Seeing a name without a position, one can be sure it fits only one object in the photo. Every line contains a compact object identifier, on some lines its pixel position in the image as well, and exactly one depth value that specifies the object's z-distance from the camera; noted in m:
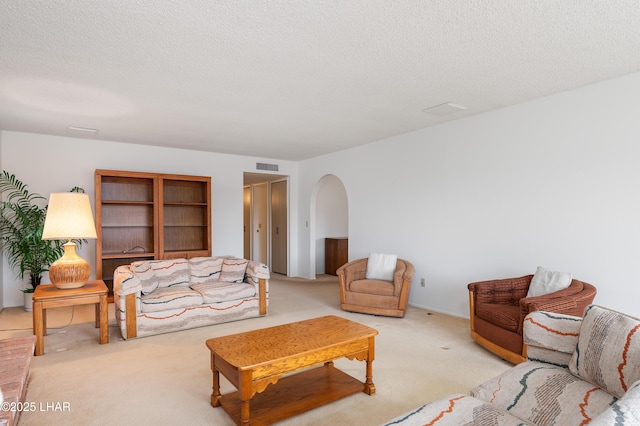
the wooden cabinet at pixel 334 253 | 7.65
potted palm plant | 4.88
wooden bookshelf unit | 5.57
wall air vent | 7.26
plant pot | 4.97
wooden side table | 3.40
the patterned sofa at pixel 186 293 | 3.89
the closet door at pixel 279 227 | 7.96
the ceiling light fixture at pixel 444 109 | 4.02
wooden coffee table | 2.19
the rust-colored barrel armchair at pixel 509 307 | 2.93
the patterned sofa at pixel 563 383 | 1.58
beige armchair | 4.61
